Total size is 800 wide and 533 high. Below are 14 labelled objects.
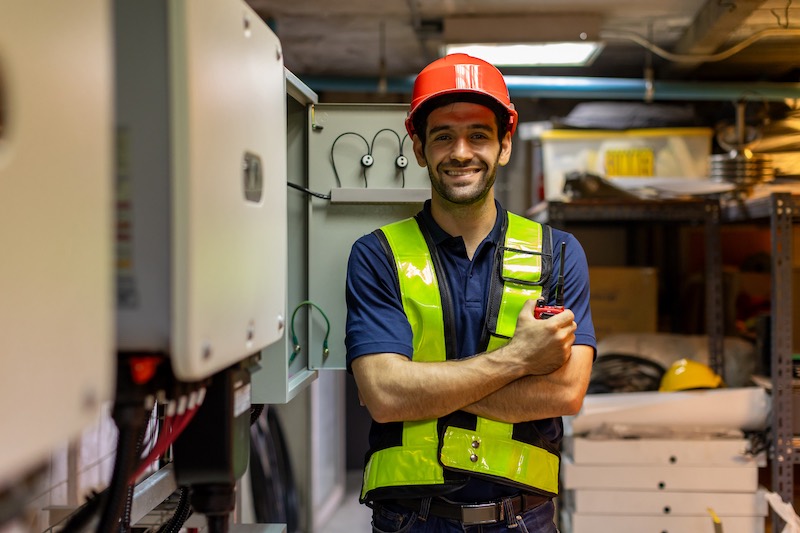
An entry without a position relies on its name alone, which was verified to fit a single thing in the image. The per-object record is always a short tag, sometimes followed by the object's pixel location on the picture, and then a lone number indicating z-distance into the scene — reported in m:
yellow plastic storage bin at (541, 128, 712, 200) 3.39
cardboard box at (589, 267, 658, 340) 3.41
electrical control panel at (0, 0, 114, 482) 0.54
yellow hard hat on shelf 2.80
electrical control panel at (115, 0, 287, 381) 0.76
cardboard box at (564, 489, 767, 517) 2.60
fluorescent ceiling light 3.42
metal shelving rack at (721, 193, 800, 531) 2.50
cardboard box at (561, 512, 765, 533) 2.61
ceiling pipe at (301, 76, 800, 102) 3.62
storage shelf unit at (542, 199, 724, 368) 3.00
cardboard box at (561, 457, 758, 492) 2.61
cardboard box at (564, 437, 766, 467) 2.61
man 1.55
